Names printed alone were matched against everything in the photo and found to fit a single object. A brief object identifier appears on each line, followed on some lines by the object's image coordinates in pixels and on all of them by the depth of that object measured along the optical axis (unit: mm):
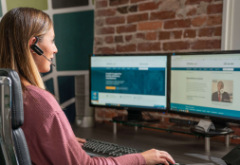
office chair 676
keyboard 1215
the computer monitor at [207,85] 1305
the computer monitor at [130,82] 1596
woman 862
